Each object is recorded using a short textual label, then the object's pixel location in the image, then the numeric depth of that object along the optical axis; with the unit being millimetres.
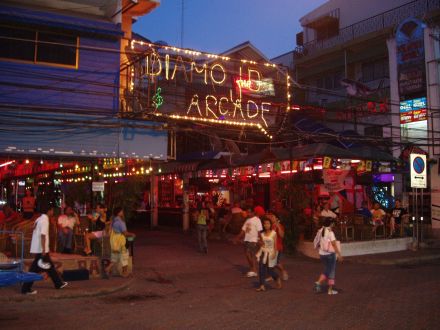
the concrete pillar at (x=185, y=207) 25484
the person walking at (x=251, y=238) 12766
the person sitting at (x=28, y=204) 19833
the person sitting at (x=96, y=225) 13226
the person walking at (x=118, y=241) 12008
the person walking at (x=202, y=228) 16844
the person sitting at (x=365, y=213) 19444
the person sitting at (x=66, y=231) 14008
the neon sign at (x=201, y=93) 16438
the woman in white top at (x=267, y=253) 10609
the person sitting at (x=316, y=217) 17266
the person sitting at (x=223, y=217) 21344
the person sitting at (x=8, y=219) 15002
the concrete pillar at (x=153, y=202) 27359
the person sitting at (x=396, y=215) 19312
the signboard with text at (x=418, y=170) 17391
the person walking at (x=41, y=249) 10062
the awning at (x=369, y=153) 19556
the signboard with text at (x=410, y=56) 23844
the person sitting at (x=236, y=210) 20984
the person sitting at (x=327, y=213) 16453
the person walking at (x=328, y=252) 10359
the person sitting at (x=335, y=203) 18450
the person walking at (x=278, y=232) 11533
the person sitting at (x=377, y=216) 18855
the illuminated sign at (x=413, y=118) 23672
